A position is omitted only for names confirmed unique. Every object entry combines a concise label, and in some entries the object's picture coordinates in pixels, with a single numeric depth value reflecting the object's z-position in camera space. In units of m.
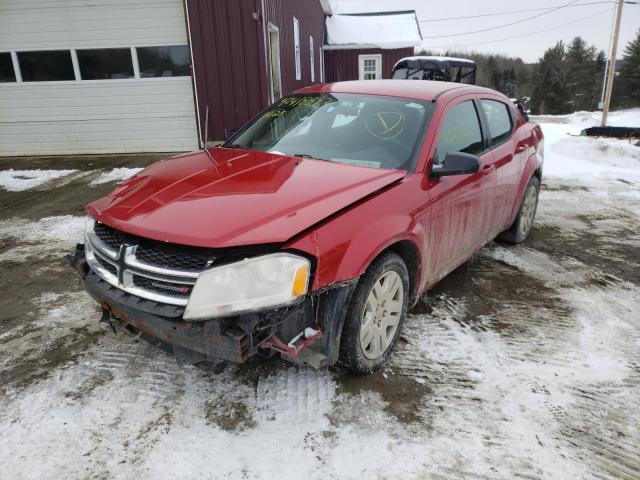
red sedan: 2.12
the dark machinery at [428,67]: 12.92
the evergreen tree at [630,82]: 55.97
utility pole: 18.25
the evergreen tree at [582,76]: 60.75
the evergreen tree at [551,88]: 60.50
